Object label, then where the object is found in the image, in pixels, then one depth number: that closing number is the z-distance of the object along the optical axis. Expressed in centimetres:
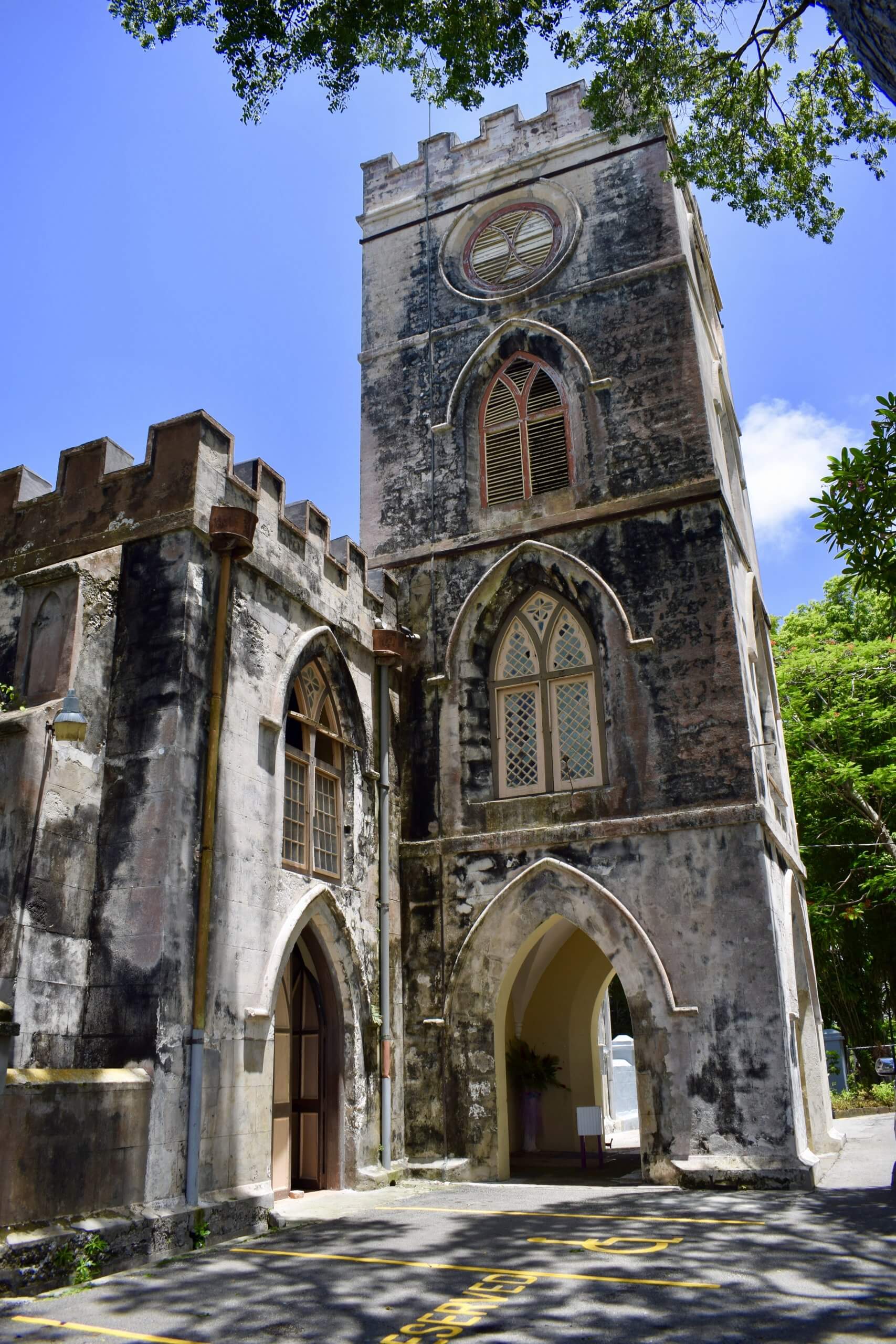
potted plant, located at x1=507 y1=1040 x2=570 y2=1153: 1559
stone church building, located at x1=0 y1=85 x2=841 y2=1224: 874
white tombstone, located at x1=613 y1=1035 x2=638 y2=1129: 2192
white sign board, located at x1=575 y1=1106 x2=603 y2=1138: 1270
